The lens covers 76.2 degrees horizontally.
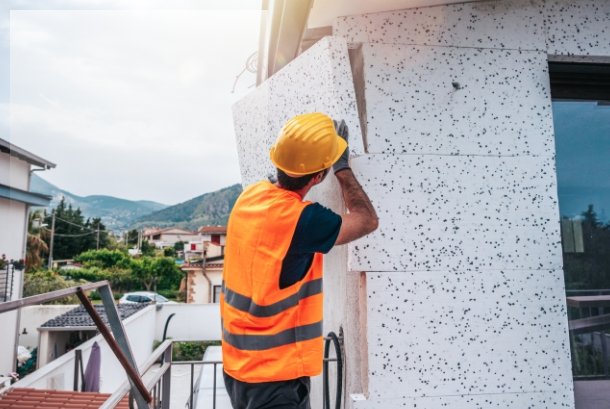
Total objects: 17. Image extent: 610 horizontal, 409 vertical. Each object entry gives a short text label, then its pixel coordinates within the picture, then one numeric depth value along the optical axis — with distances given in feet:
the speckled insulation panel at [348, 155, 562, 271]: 6.11
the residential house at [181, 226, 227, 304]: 100.89
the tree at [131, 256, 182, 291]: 142.72
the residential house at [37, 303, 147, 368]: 45.11
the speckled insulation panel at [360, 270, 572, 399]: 5.98
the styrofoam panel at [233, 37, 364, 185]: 6.16
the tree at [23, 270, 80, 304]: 92.43
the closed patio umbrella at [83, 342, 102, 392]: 29.66
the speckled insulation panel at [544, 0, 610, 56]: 6.64
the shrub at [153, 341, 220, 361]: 84.33
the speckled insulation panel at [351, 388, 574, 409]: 5.84
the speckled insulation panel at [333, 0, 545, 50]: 6.41
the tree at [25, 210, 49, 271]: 103.24
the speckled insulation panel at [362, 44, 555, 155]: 6.32
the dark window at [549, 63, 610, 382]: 6.90
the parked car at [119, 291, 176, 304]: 110.63
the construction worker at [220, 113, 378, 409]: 4.93
